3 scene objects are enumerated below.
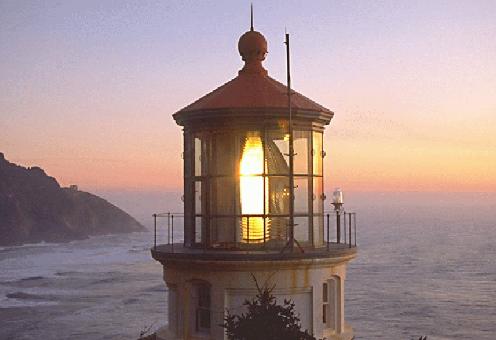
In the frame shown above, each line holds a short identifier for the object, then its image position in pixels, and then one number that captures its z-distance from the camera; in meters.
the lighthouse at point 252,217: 9.42
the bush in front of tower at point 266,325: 7.34
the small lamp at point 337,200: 10.50
